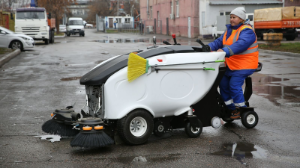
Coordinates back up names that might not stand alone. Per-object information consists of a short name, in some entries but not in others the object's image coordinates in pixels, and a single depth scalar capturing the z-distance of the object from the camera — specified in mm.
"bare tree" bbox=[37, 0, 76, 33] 47312
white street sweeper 4992
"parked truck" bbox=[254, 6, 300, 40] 31000
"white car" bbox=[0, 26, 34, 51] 22141
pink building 40562
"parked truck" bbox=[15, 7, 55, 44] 28125
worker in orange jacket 5797
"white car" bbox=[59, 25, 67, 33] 60369
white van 45906
